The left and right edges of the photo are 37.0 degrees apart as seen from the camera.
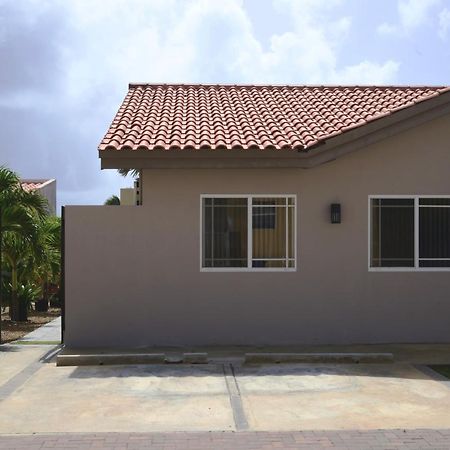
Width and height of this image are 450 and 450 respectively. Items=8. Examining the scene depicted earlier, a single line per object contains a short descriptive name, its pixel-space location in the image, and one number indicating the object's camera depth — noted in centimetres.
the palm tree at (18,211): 1256
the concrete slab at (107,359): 993
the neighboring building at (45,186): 3319
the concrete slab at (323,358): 1002
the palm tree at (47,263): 1711
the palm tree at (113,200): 2970
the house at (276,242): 1111
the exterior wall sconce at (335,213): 1123
